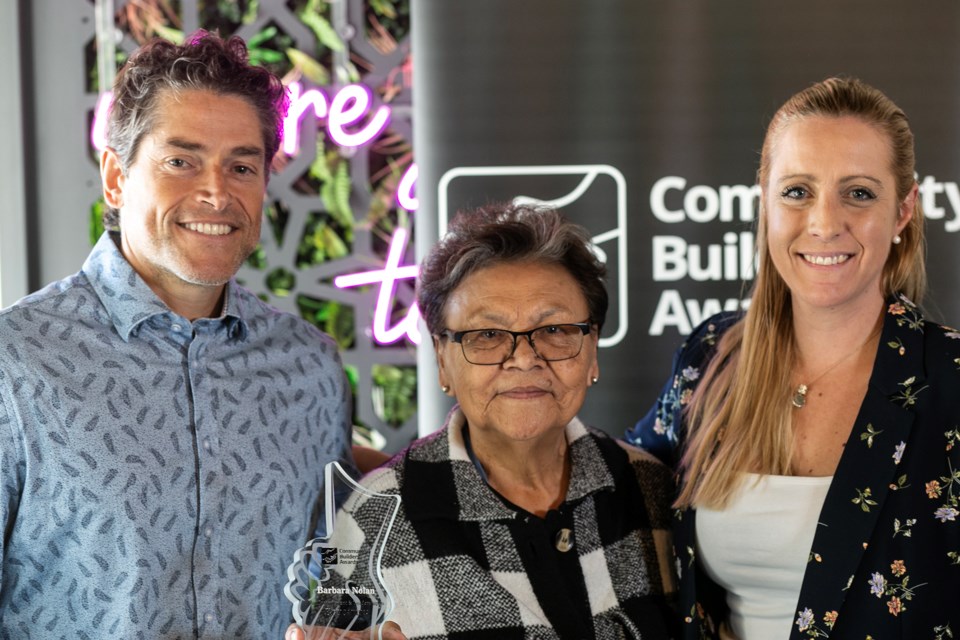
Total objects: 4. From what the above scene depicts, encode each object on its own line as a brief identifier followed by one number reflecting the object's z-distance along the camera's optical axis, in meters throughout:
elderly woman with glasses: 2.15
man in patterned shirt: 1.99
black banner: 3.27
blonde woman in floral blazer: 2.10
